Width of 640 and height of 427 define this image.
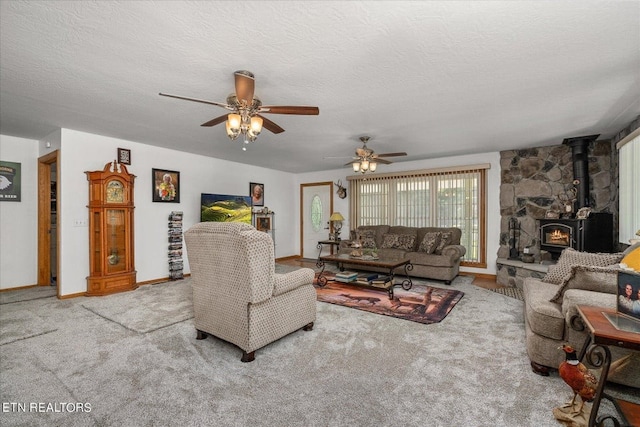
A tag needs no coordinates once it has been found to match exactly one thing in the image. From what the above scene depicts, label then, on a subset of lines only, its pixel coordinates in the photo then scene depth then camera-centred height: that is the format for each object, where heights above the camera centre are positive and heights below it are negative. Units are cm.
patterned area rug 352 -122
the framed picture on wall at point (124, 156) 485 +93
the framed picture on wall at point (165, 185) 532 +49
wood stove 432 -35
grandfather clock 444 -29
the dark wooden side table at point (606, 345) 150 -69
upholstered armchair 240 -68
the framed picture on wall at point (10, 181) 460 +50
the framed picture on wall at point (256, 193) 719 +46
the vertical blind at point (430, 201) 591 +23
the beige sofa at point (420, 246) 515 -68
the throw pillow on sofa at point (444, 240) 546 -55
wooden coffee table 432 -80
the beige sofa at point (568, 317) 201 -79
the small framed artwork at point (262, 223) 726 -28
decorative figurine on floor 169 -101
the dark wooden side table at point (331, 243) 695 -75
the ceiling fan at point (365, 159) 443 +81
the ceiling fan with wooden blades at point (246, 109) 246 +88
